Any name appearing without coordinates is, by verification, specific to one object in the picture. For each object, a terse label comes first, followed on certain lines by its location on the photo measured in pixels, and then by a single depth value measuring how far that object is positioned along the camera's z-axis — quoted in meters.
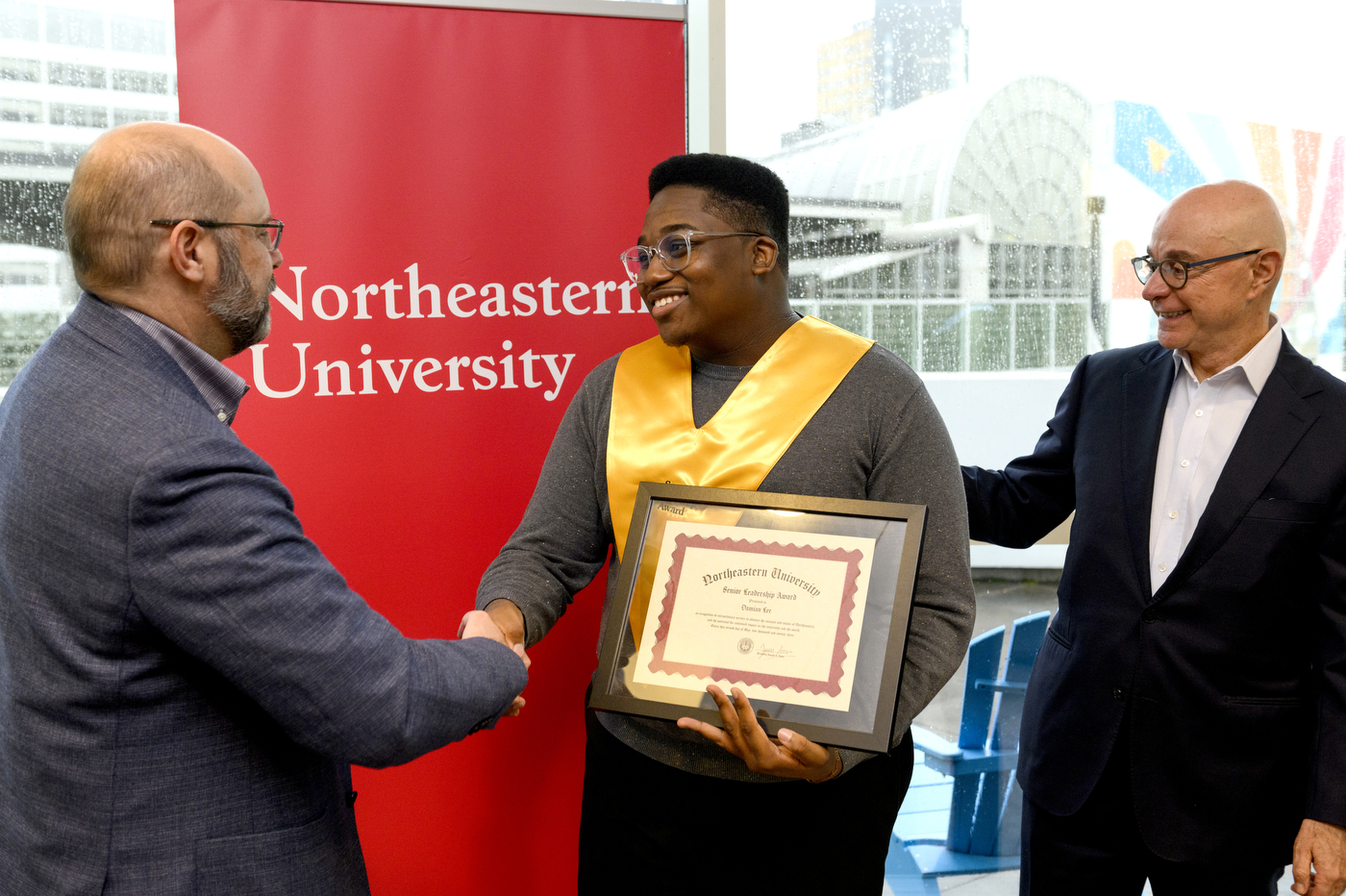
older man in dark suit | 1.77
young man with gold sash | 1.60
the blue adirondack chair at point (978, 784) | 3.08
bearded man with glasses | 1.14
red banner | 2.10
